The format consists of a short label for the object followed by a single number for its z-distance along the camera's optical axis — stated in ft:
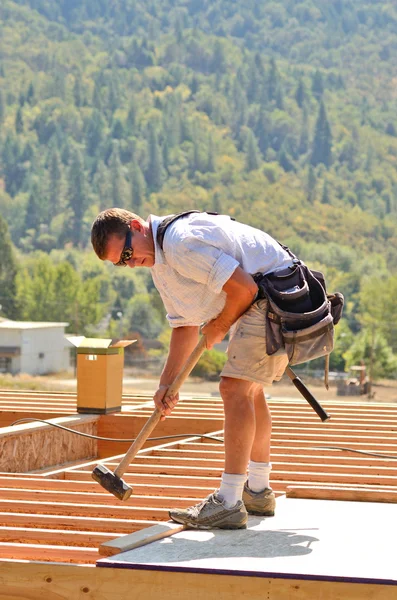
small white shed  218.18
